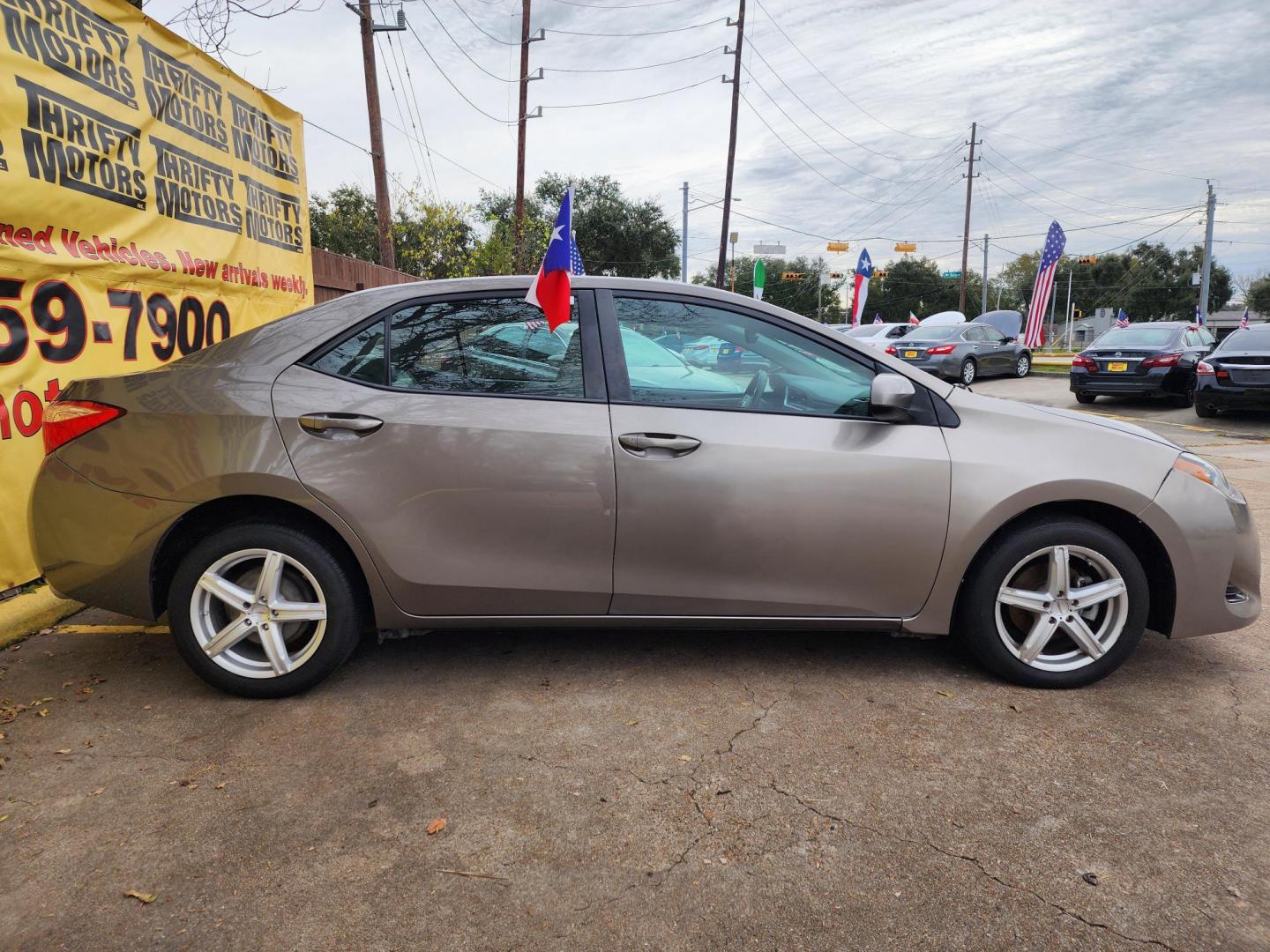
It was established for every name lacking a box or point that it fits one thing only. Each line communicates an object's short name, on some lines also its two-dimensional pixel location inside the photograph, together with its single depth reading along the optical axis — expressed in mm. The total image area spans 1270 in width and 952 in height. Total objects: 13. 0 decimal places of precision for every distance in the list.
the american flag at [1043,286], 23297
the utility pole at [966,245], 42281
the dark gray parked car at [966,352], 19000
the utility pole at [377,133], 13836
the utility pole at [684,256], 41891
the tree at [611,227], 43031
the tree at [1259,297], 72500
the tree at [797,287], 87062
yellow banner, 4000
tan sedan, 2990
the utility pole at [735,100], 29875
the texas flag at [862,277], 19500
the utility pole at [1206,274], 31797
